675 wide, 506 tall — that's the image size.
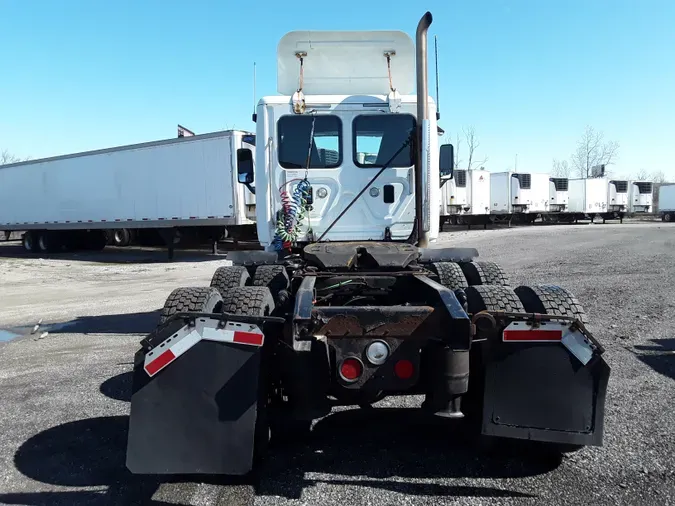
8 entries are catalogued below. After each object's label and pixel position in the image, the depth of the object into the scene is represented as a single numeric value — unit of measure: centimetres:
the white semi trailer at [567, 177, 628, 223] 3866
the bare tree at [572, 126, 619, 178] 6975
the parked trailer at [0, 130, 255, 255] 1761
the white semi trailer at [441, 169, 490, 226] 3195
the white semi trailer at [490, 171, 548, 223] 3547
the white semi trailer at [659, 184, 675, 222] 4281
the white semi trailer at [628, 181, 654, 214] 4087
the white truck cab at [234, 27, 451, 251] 607
